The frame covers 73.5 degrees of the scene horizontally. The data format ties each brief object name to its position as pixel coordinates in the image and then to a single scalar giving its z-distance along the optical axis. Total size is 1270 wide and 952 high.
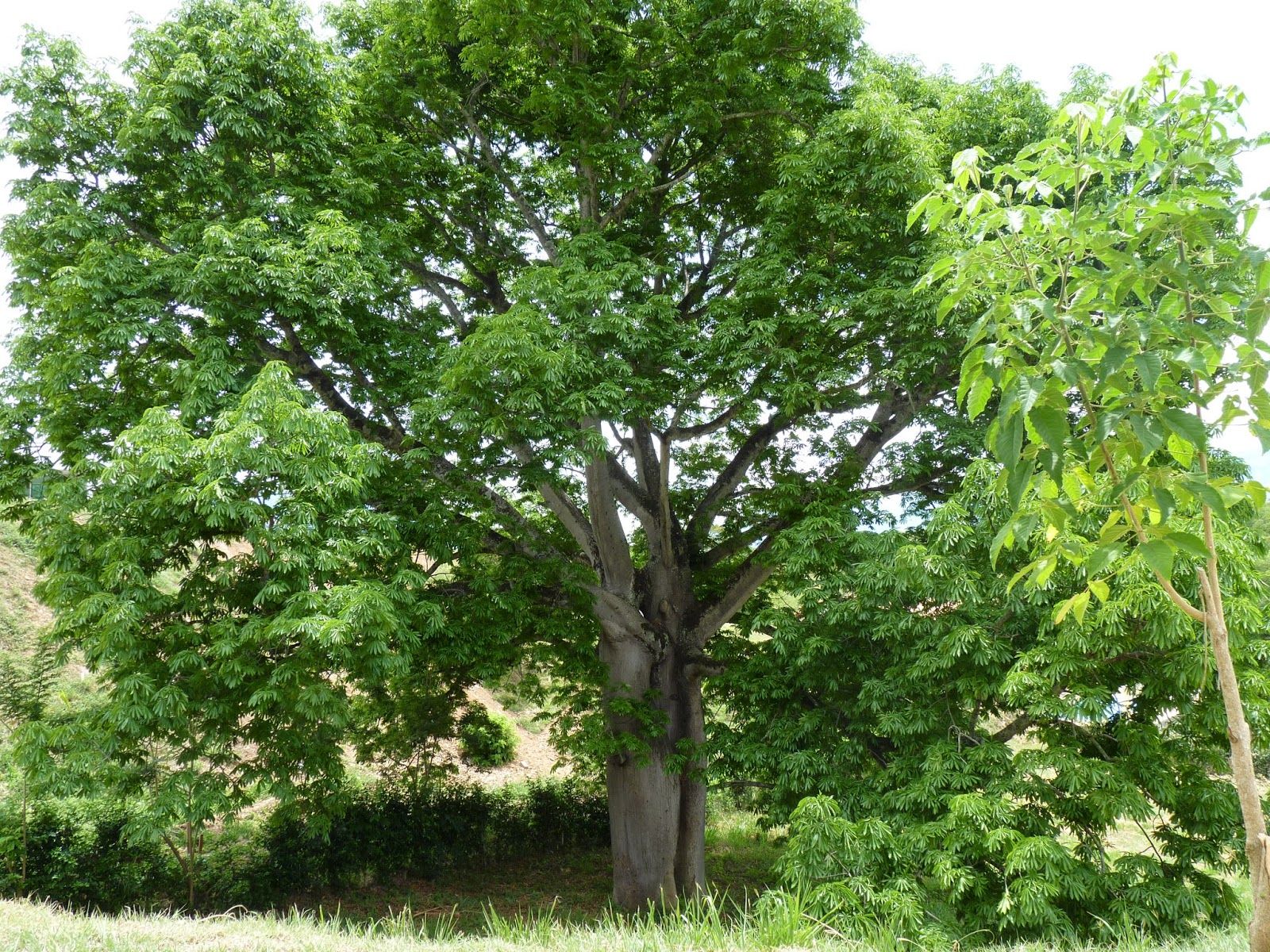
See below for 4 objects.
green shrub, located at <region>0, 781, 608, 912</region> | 8.66
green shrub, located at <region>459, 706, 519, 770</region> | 12.23
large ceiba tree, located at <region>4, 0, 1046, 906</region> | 6.48
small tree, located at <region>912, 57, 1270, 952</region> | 2.17
